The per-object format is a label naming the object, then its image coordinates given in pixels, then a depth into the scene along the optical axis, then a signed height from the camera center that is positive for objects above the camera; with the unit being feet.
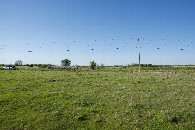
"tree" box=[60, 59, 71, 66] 629.10 +23.15
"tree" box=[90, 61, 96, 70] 262.47 +3.51
